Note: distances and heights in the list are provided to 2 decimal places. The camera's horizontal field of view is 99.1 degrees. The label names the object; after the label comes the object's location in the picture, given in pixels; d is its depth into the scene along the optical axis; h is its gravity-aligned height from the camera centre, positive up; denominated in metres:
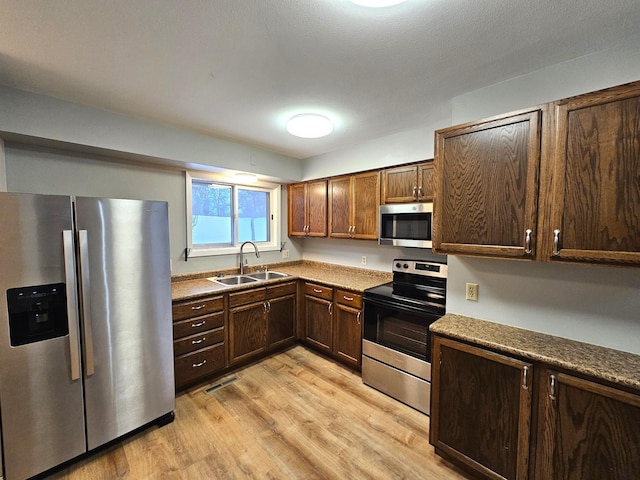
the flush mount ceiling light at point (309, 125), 2.26 +0.87
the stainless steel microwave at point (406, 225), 2.56 +0.03
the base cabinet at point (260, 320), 2.87 -1.03
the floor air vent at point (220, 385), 2.58 -1.52
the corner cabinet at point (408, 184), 2.59 +0.44
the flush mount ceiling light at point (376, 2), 1.09 +0.91
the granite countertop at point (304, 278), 2.72 -0.60
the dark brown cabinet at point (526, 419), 1.23 -1.01
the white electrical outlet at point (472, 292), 1.99 -0.47
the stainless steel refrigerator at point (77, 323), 1.52 -0.59
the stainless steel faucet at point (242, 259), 3.54 -0.39
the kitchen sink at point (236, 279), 3.35 -0.64
